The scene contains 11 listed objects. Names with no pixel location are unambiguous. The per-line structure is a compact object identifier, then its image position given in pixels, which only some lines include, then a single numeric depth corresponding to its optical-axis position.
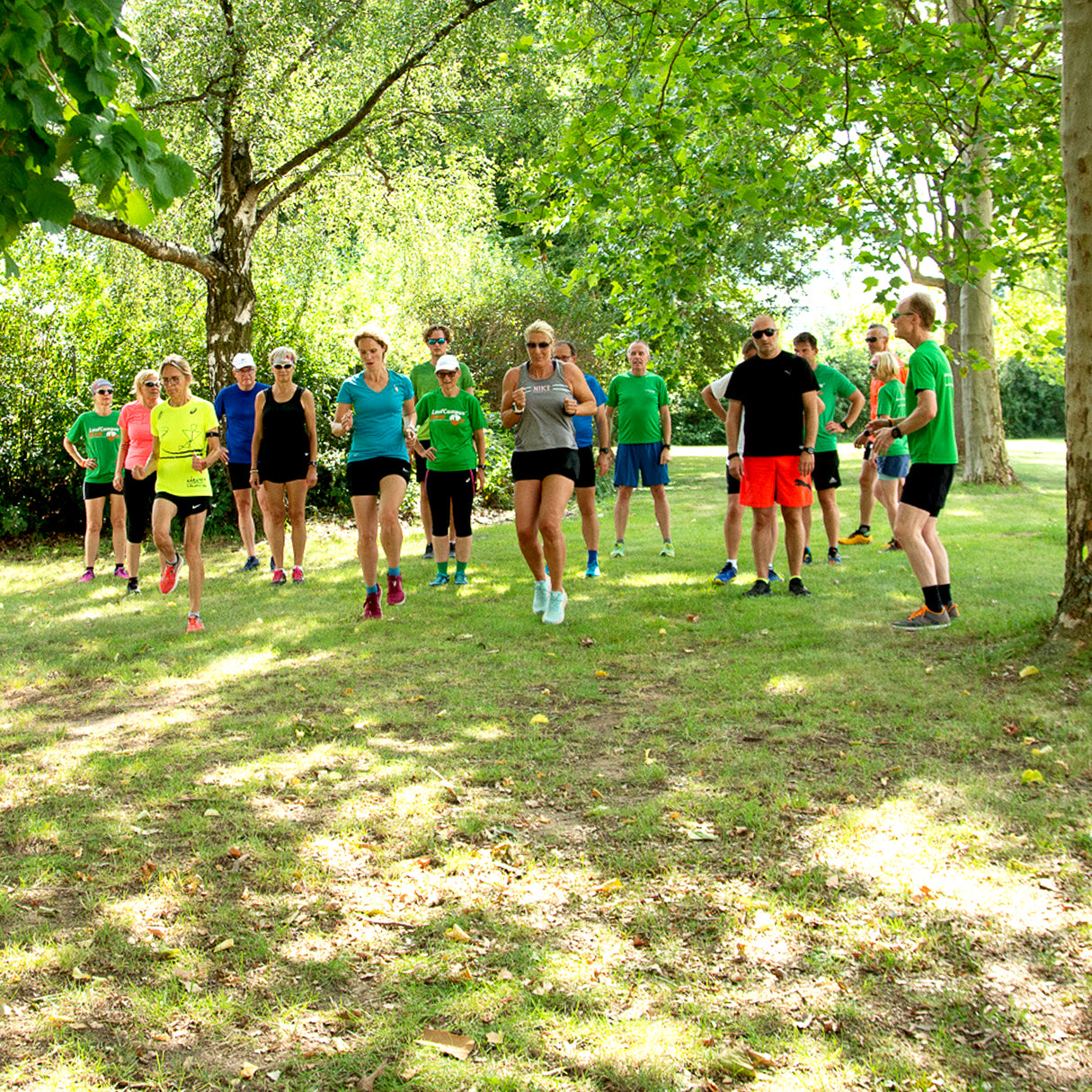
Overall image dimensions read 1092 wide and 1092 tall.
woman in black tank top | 9.86
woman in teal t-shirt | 8.53
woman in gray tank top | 7.99
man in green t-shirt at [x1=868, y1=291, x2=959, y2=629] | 7.23
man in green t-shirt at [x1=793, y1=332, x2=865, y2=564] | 10.30
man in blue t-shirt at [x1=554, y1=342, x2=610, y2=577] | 9.99
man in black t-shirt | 8.52
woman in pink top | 10.36
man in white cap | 10.98
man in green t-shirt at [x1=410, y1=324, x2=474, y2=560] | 9.98
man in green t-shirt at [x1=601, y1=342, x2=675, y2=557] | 10.66
